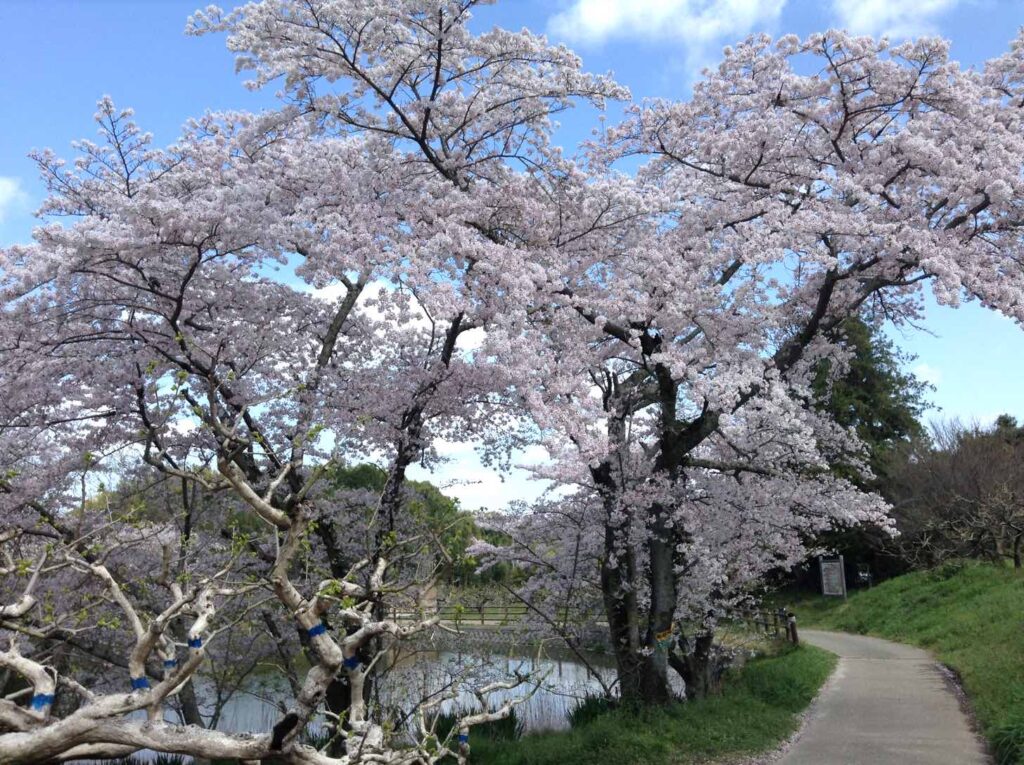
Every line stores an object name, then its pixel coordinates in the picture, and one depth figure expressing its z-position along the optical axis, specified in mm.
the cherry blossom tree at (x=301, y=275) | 8195
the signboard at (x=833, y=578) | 23766
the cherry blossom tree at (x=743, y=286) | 8805
